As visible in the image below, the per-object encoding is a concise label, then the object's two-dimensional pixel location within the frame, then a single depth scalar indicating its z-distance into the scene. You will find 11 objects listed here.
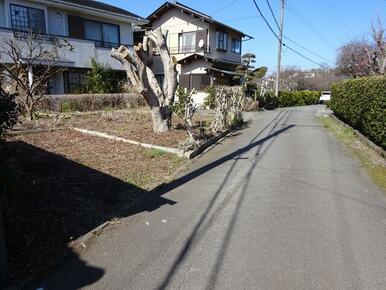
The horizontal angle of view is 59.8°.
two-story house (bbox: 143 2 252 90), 29.58
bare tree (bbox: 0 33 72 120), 11.97
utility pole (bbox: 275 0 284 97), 31.45
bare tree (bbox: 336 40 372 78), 28.88
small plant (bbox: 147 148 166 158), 8.62
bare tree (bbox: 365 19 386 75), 21.32
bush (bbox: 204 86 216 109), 24.74
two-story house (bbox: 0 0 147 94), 18.31
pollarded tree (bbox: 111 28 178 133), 9.88
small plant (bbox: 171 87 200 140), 11.30
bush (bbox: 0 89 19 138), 3.87
